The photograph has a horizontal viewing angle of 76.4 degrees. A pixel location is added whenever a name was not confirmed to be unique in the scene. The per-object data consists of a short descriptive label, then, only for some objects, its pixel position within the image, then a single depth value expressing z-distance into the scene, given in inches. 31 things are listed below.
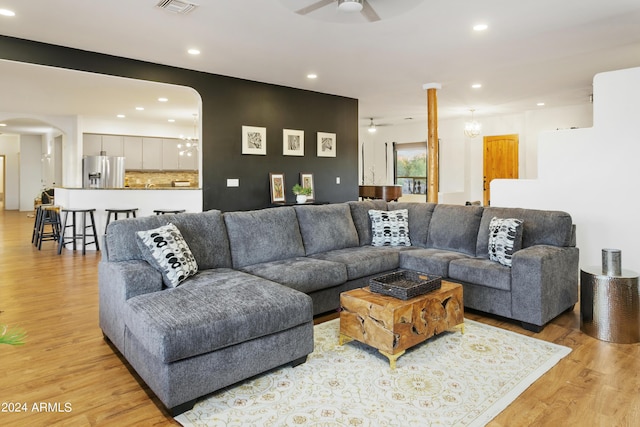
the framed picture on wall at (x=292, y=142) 264.4
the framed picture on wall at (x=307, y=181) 274.5
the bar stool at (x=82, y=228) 250.5
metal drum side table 113.2
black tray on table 104.9
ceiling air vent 133.0
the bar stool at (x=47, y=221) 269.1
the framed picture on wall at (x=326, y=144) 284.2
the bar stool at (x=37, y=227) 276.6
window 449.1
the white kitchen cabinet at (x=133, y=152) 386.9
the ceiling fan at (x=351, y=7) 117.0
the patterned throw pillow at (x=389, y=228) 171.9
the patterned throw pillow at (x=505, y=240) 133.2
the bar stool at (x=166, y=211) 253.4
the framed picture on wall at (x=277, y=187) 256.7
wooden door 379.6
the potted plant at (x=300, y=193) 251.9
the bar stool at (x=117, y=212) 257.4
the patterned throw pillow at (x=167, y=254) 106.5
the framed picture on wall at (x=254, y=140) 243.9
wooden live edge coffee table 98.6
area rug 79.1
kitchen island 262.2
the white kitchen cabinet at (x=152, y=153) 398.9
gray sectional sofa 83.3
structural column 248.5
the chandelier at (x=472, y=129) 349.1
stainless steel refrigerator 297.9
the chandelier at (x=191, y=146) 399.6
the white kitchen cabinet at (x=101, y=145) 365.1
